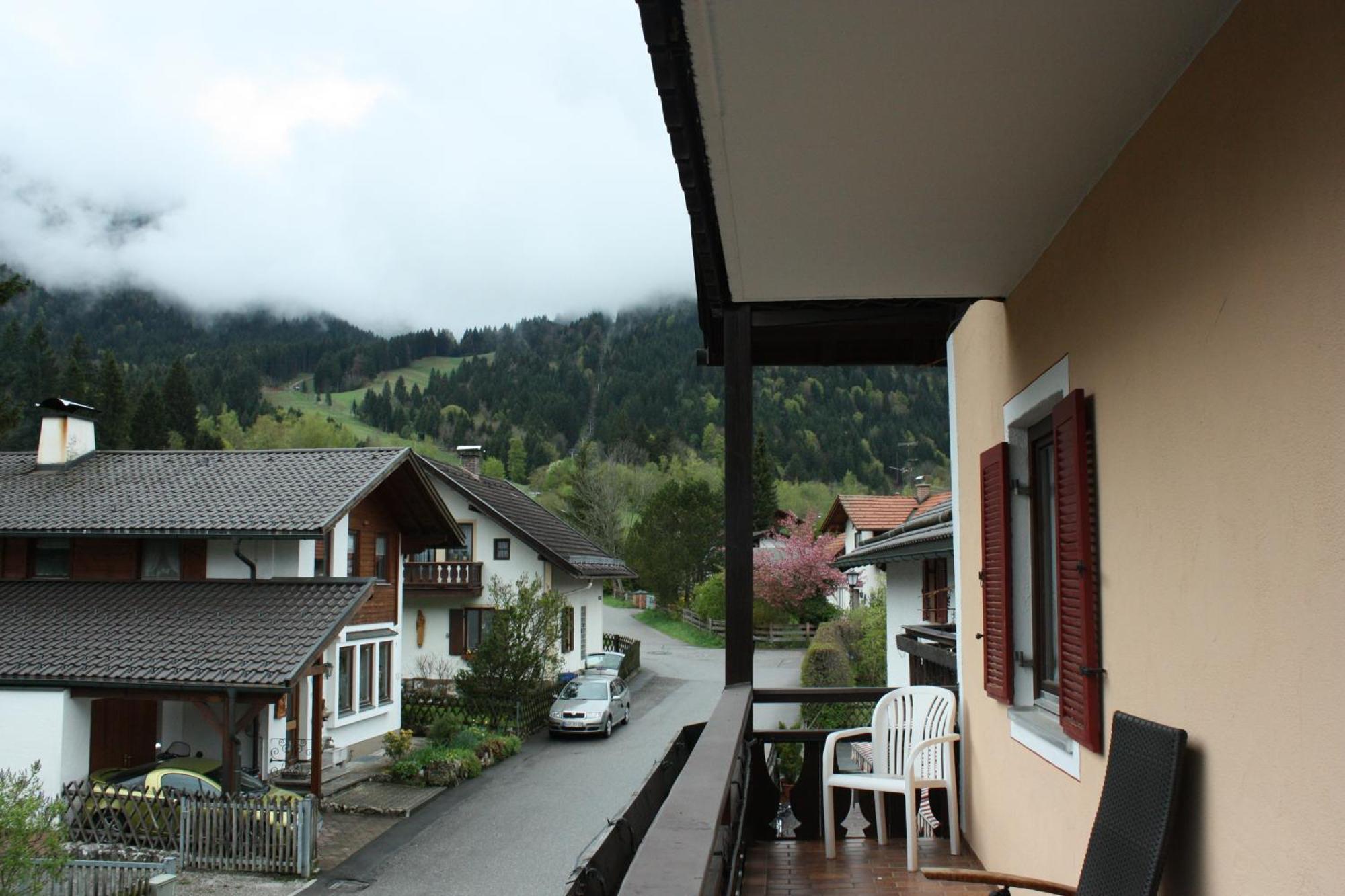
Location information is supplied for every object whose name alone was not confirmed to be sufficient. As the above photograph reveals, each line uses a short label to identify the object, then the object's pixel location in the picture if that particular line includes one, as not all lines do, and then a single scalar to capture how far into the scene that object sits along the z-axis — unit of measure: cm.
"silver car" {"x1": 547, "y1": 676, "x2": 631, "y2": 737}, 2020
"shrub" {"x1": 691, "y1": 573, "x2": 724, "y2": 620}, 3788
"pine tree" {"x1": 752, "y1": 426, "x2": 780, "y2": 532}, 4900
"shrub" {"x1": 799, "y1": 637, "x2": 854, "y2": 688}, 1952
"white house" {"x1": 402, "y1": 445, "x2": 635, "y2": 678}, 2456
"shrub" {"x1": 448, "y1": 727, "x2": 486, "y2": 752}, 1825
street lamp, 3482
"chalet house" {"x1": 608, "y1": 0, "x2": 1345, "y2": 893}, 182
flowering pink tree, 3734
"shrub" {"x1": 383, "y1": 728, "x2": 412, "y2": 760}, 1752
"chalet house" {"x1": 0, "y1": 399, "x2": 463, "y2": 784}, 1303
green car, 1240
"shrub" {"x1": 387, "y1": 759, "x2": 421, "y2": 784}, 1658
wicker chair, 229
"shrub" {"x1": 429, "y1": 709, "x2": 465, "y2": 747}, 1859
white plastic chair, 461
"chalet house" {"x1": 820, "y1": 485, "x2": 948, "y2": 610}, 2827
